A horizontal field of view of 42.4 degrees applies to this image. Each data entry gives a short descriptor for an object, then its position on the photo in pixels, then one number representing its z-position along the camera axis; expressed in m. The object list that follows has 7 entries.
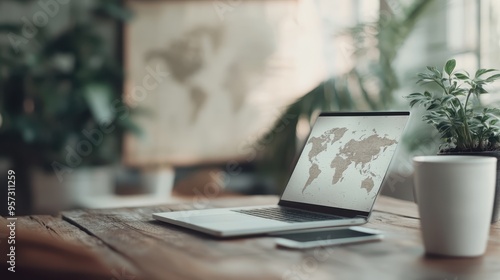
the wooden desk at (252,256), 0.82
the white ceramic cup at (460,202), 0.91
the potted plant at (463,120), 1.21
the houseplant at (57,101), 3.41
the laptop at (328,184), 1.15
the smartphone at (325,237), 0.98
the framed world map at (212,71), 3.80
